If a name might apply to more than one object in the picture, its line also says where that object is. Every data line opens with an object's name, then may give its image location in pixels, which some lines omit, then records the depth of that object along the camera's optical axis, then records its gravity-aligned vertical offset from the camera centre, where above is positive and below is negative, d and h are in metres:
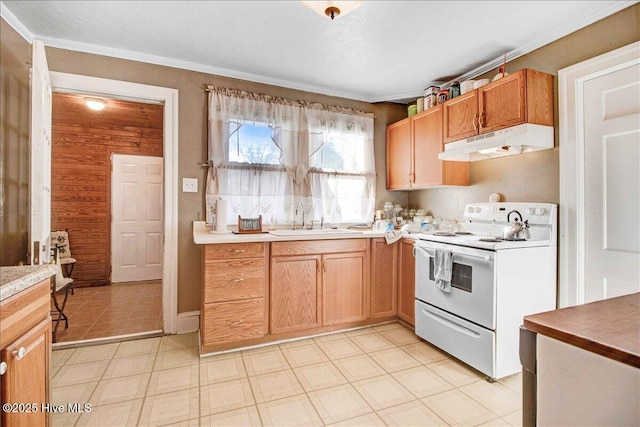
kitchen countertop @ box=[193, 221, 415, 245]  2.24 -0.18
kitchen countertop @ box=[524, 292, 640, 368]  0.59 -0.26
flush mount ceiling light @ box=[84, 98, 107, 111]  3.19 +1.20
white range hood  2.11 +0.53
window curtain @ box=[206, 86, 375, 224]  2.79 +0.48
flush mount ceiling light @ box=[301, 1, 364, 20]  1.61 +1.12
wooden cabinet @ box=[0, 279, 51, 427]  0.93 -0.48
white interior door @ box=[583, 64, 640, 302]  1.83 +0.19
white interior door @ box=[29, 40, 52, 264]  1.72 +0.33
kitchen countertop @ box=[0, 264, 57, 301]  0.93 -0.21
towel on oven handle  2.22 -0.41
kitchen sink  2.65 -0.17
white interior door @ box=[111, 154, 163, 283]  4.43 -0.06
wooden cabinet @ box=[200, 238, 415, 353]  2.26 -0.63
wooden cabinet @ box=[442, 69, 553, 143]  2.13 +0.83
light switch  2.71 +0.26
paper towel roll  2.62 -0.01
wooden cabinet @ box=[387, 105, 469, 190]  2.84 +0.60
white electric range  1.93 -0.52
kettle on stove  2.14 -0.13
